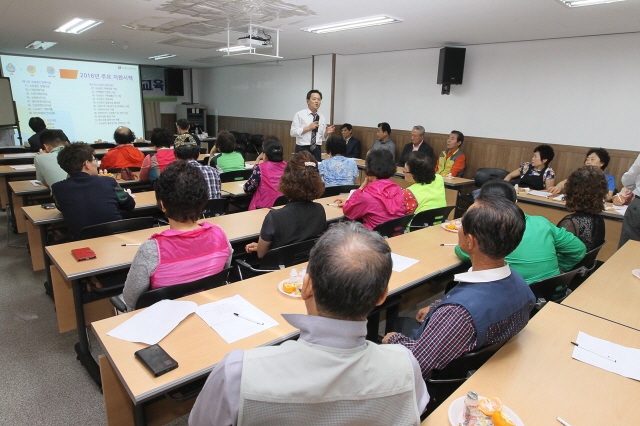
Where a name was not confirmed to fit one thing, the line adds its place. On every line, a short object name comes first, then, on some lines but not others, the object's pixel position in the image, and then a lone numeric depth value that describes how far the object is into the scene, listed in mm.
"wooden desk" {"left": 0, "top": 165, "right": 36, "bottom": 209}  5084
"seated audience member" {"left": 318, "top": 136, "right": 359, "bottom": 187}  4777
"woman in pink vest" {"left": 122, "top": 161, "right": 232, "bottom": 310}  1829
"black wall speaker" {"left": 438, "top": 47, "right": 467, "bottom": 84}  6207
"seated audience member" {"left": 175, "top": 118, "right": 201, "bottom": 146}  5789
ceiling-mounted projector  4969
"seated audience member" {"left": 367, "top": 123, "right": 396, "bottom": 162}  7266
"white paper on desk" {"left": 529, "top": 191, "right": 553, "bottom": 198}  4879
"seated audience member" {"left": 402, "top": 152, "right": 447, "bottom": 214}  3482
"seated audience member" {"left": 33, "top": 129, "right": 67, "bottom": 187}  3961
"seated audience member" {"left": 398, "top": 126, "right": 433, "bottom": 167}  6734
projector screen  8009
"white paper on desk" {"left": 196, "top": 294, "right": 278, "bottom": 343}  1558
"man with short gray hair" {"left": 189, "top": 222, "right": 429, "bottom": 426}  847
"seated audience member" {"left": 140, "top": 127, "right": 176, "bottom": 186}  4621
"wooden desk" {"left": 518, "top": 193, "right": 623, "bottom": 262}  4316
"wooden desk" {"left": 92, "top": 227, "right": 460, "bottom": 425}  1302
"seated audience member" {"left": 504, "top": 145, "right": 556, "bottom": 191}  5305
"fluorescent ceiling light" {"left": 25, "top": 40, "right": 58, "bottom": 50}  6987
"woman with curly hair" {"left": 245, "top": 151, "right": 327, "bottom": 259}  2498
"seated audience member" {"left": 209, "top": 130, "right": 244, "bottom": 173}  4832
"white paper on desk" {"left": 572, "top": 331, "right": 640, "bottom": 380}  1472
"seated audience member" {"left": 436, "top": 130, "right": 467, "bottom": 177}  6406
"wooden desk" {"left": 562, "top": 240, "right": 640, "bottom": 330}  1911
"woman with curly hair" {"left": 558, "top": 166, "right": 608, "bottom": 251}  2535
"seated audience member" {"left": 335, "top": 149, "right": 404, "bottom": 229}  3205
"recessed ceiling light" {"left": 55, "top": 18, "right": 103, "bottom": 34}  5266
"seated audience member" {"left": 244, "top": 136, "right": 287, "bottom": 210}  3934
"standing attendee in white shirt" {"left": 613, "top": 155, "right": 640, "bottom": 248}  3436
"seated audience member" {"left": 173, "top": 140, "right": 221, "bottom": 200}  3825
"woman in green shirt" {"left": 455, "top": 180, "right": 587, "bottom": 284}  2160
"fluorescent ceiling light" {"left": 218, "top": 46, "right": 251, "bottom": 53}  5565
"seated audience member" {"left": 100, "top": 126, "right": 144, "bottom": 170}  5129
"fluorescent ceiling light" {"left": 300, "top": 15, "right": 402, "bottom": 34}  4586
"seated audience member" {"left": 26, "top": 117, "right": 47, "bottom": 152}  6258
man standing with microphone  6086
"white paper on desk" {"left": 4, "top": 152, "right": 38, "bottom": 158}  6113
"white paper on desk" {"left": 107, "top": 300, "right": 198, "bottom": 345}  1506
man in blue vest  1342
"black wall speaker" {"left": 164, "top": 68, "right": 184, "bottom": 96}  11570
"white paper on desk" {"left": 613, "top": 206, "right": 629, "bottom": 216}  4242
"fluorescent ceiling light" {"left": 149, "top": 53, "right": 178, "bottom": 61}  8703
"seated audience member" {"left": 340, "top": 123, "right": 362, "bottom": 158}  8002
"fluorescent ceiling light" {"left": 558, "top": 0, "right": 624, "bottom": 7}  3555
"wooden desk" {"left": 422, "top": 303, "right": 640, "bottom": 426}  1229
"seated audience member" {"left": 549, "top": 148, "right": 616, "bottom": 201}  4703
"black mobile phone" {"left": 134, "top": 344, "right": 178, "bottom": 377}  1313
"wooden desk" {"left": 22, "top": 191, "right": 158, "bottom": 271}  3078
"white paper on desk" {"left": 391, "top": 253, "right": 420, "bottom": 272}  2299
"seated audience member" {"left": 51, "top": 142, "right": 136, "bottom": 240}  2891
